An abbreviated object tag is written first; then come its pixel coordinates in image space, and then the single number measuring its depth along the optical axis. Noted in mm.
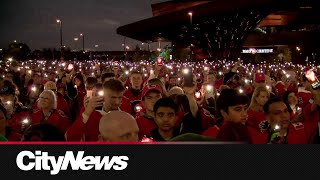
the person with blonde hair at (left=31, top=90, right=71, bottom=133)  5195
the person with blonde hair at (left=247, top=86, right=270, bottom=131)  5090
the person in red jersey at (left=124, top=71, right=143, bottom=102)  7528
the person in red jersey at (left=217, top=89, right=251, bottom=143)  3868
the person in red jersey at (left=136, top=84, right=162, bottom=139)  4600
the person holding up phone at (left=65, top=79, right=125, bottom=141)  4089
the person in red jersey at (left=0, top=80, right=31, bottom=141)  5026
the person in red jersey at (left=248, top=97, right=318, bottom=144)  3889
